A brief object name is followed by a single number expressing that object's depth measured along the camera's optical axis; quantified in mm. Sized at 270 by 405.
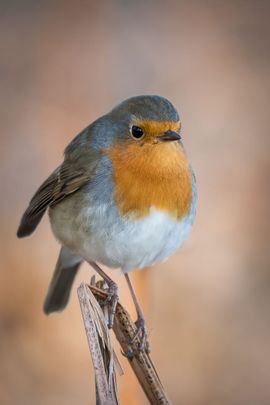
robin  6695
